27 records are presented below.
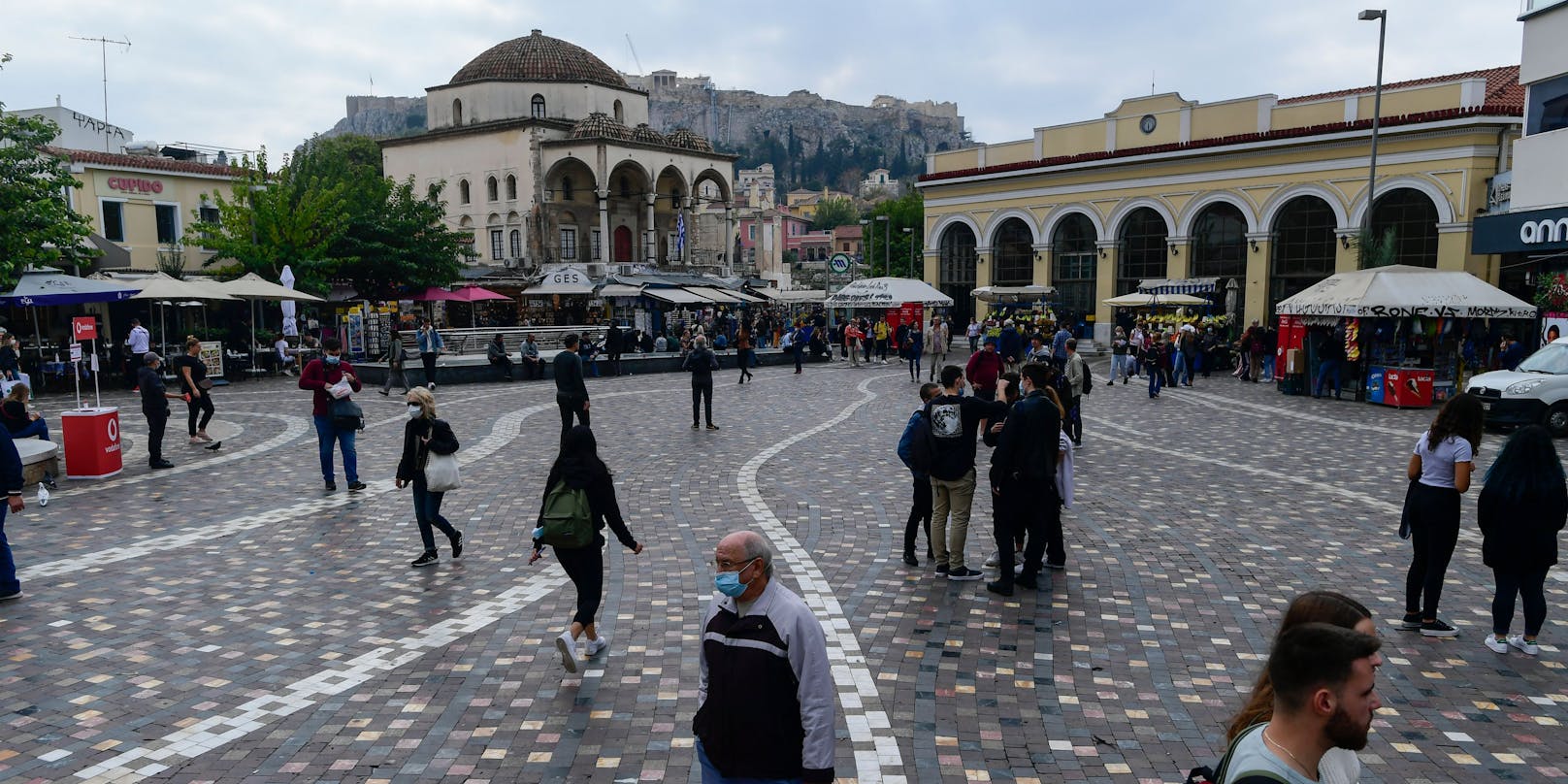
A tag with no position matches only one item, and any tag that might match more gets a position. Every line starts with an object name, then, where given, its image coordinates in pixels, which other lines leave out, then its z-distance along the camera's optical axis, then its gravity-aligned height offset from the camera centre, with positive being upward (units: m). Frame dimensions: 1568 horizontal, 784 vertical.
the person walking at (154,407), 13.27 -1.28
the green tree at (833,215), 165.12 +15.62
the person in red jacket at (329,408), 11.46 -1.15
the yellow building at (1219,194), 30.89 +4.15
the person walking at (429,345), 22.92 -0.82
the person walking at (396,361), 21.88 -1.13
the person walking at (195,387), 14.78 -1.14
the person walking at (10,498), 7.73 -1.49
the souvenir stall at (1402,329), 19.80 -0.49
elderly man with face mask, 3.49 -1.33
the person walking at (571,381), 13.70 -0.99
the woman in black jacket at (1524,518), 6.14 -1.32
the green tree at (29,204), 21.12 +2.38
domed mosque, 50.94 +7.70
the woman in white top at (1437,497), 6.62 -1.29
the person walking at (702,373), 16.56 -1.06
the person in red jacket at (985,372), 14.53 -0.93
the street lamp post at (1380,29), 21.50 +6.16
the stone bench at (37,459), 11.76 -1.76
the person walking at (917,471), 8.06 -1.35
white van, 16.28 -1.43
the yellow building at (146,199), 32.50 +3.78
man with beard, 2.42 -0.98
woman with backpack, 6.23 -1.31
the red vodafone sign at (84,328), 14.76 -0.24
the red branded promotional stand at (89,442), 12.37 -1.64
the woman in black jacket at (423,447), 8.67 -1.19
